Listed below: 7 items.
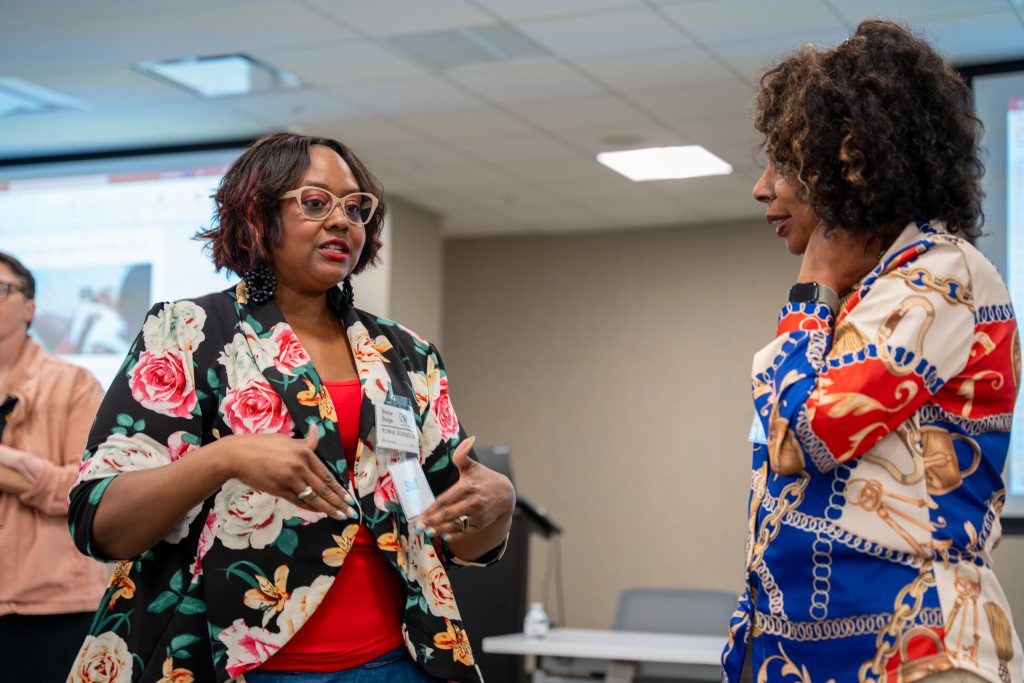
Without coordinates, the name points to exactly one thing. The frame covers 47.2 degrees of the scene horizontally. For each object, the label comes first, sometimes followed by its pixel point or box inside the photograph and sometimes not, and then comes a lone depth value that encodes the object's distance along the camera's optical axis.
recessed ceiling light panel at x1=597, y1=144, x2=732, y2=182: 6.83
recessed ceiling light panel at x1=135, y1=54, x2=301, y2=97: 5.59
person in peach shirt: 2.78
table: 3.71
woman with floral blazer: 1.45
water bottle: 4.07
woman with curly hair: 1.30
